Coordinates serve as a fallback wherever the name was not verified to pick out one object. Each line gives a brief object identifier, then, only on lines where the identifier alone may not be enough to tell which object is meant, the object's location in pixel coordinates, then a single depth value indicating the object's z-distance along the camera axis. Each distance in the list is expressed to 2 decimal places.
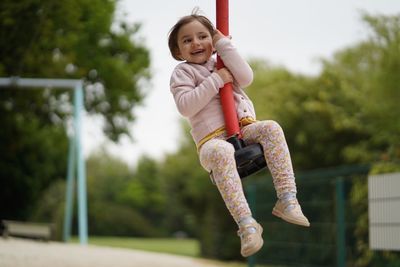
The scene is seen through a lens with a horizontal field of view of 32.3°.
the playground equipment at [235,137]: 2.71
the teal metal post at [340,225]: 9.47
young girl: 2.69
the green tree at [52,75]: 7.40
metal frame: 10.82
